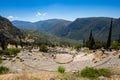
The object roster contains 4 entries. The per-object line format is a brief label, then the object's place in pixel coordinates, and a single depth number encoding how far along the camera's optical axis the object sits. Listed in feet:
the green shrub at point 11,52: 106.87
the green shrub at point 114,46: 101.35
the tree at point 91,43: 143.03
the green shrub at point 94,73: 18.86
